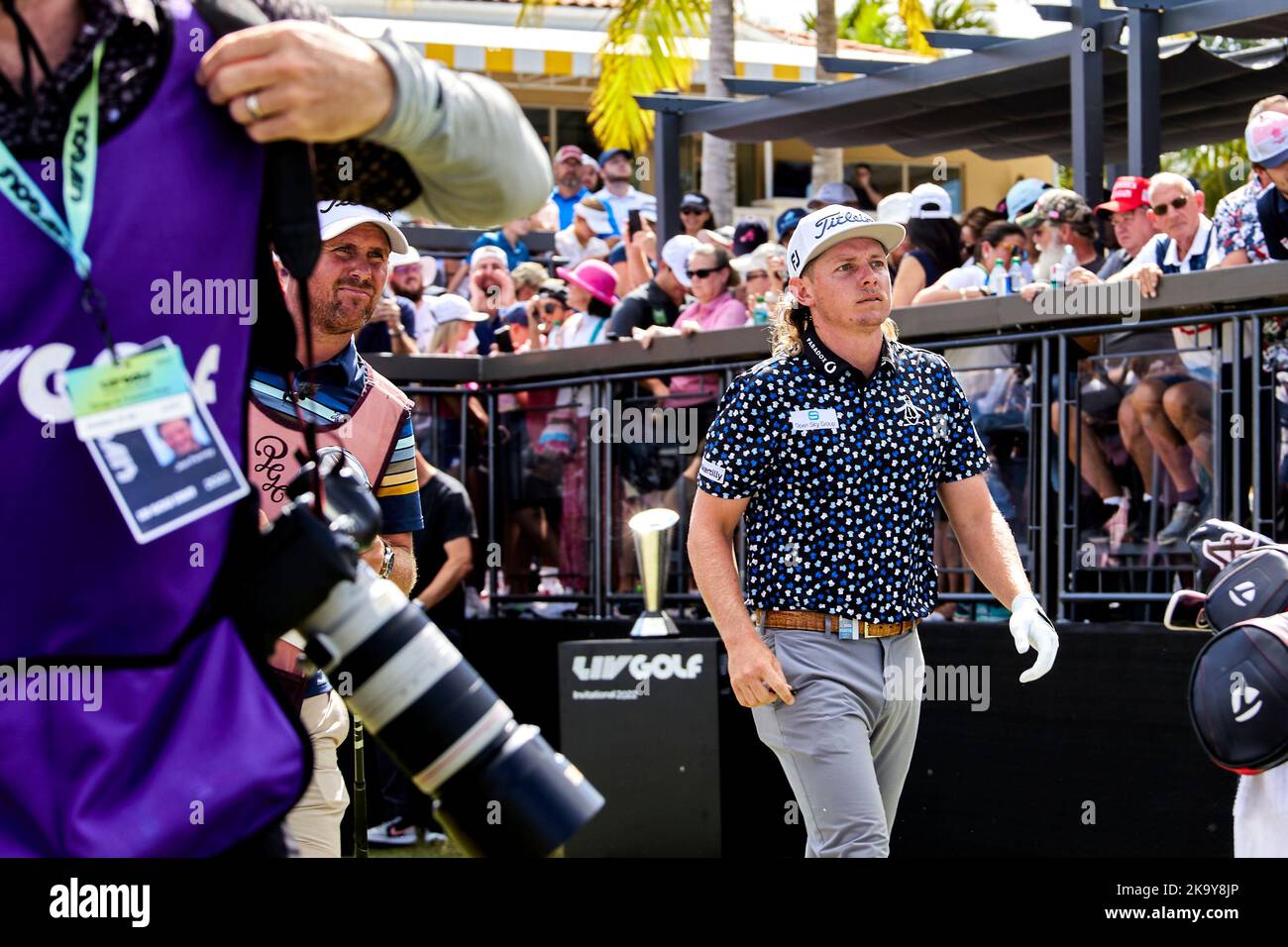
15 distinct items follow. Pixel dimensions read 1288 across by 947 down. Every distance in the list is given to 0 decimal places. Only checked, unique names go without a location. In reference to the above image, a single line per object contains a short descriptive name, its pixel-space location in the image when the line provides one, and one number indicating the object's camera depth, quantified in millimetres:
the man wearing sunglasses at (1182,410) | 7449
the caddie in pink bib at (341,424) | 4125
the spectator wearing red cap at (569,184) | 15375
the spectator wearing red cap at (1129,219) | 8773
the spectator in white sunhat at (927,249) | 9445
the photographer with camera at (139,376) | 1877
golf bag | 3623
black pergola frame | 9836
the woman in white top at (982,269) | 8938
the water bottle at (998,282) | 9156
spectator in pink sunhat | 10398
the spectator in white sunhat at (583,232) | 14617
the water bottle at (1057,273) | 8430
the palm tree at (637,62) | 18203
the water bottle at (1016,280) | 9243
